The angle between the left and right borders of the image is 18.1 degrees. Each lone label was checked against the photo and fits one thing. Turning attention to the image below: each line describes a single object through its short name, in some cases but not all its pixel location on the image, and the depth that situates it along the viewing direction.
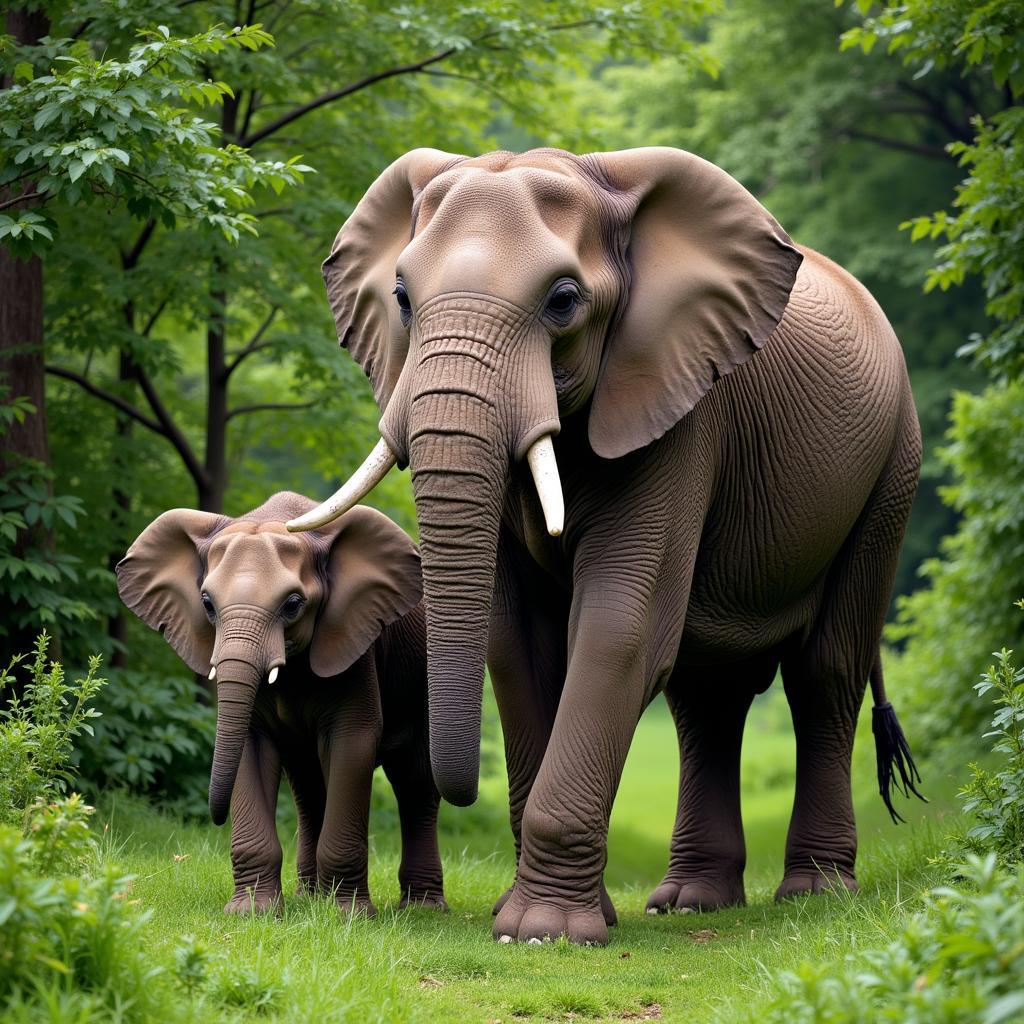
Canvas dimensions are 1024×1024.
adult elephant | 12.78
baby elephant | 14.63
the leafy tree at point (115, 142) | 16.56
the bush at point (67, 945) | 9.09
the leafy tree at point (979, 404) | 21.09
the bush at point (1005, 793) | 12.93
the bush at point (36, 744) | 12.47
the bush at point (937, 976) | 8.31
